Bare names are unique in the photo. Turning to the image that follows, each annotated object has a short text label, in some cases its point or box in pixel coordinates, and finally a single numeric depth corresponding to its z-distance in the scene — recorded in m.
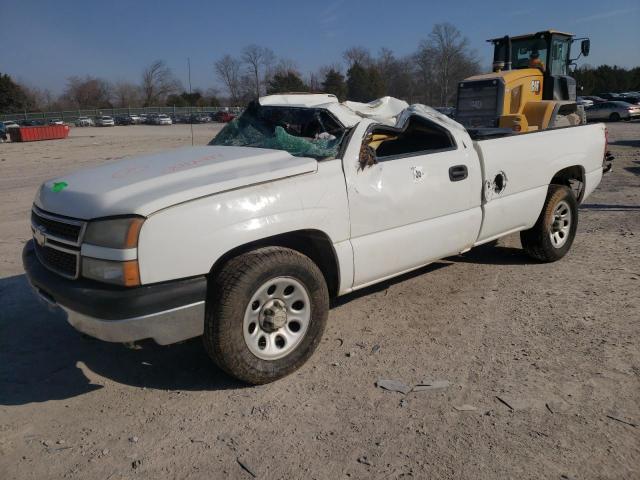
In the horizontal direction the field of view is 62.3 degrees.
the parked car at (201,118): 68.44
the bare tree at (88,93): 97.75
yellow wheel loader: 11.46
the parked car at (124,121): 69.75
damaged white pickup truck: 2.92
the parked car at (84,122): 66.81
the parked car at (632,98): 40.98
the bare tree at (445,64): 68.38
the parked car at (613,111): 33.66
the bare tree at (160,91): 86.19
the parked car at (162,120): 66.50
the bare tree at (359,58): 73.15
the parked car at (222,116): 64.21
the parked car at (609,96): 47.90
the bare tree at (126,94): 98.75
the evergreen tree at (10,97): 72.81
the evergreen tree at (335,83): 58.75
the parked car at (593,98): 46.69
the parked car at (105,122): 66.19
